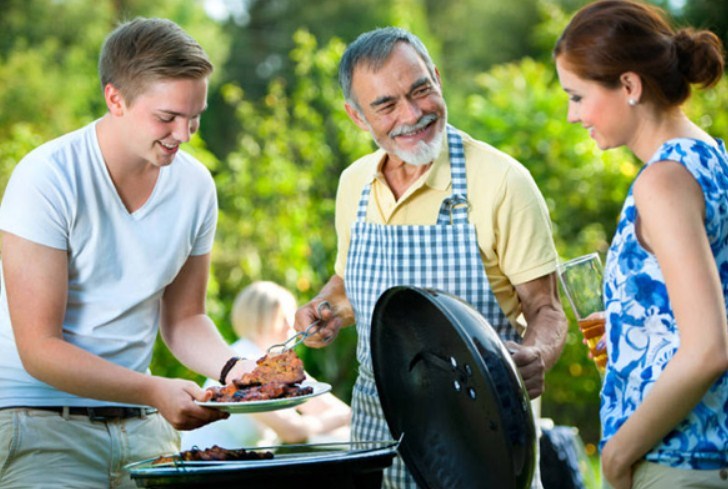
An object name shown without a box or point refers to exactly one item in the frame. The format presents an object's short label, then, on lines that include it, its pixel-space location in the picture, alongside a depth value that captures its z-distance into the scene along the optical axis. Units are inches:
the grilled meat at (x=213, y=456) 92.4
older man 112.3
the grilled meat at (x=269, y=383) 97.0
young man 104.4
